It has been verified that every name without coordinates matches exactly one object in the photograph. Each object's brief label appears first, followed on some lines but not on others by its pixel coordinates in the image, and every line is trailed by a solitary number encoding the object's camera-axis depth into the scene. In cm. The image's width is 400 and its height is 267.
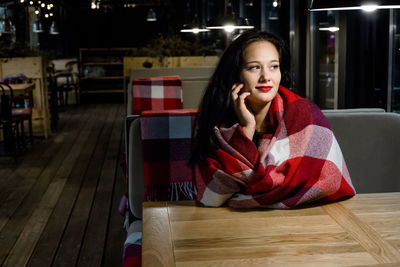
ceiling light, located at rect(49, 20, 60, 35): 1209
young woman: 166
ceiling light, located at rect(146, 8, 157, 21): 1230
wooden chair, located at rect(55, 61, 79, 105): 1188
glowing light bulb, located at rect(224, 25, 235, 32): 450
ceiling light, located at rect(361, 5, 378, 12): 144
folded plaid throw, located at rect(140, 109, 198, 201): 232
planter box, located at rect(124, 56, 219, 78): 824
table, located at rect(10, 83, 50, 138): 789
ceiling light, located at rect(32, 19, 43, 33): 1164
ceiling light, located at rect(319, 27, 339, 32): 412
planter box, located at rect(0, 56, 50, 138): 797
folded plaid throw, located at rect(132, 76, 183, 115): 410
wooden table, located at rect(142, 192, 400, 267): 124
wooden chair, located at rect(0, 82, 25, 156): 620
